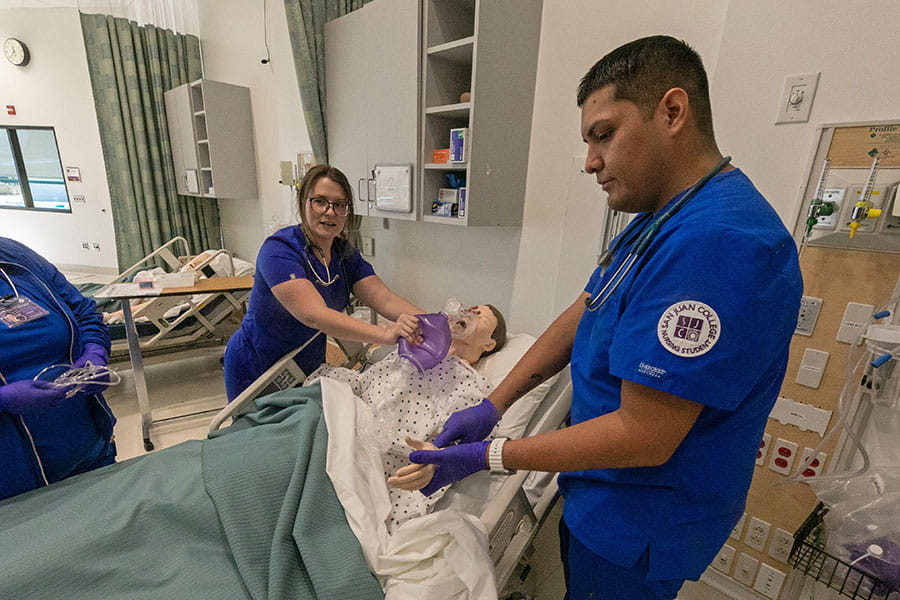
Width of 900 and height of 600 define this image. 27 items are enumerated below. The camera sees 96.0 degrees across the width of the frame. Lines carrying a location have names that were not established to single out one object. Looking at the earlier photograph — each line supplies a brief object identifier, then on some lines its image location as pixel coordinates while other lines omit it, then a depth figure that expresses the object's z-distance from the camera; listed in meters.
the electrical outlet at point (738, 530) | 1.44
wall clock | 4.32
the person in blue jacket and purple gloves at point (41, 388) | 1.08
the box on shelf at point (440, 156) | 2.03
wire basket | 0.98
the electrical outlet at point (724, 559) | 1.49
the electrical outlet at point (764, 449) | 1.37
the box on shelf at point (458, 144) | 1.86
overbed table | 2.15
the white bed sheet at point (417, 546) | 0.86
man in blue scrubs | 0.60
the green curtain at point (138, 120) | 3.86
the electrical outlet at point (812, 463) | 1.29
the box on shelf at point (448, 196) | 2.04
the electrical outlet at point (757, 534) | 1.41
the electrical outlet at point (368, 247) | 3.02
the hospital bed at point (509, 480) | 1.02
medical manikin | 1.33
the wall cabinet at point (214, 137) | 3.71
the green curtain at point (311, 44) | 2.50
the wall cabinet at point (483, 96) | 1.76
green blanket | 0.84
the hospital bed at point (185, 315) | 2.81
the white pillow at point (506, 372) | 1.40
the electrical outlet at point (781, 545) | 1.37
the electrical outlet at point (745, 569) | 1.45
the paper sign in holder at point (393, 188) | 2.13
